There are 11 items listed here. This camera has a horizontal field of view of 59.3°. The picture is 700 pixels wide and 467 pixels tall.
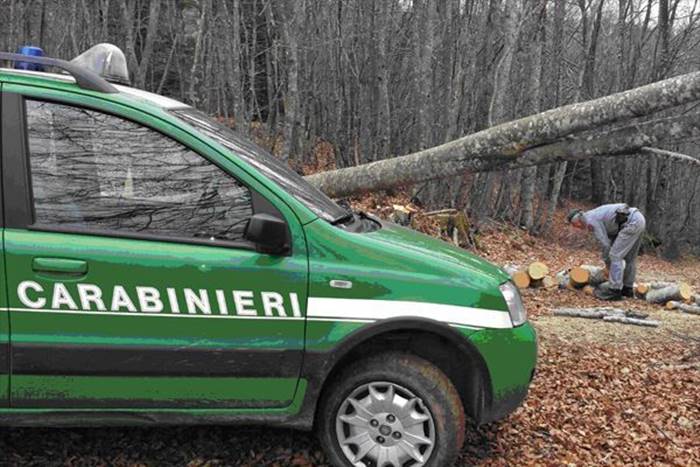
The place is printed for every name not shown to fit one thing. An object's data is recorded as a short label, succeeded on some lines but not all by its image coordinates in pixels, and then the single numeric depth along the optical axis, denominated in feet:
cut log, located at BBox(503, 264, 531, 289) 34.63
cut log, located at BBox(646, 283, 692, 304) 33.60
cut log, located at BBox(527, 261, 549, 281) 34.86
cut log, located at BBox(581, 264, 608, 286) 35.60
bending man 32.76
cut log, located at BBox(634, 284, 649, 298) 34.86
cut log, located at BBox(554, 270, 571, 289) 36.17
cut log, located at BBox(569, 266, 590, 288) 35.29
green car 9.72
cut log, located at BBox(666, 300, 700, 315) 30.83
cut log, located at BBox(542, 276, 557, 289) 35.65
